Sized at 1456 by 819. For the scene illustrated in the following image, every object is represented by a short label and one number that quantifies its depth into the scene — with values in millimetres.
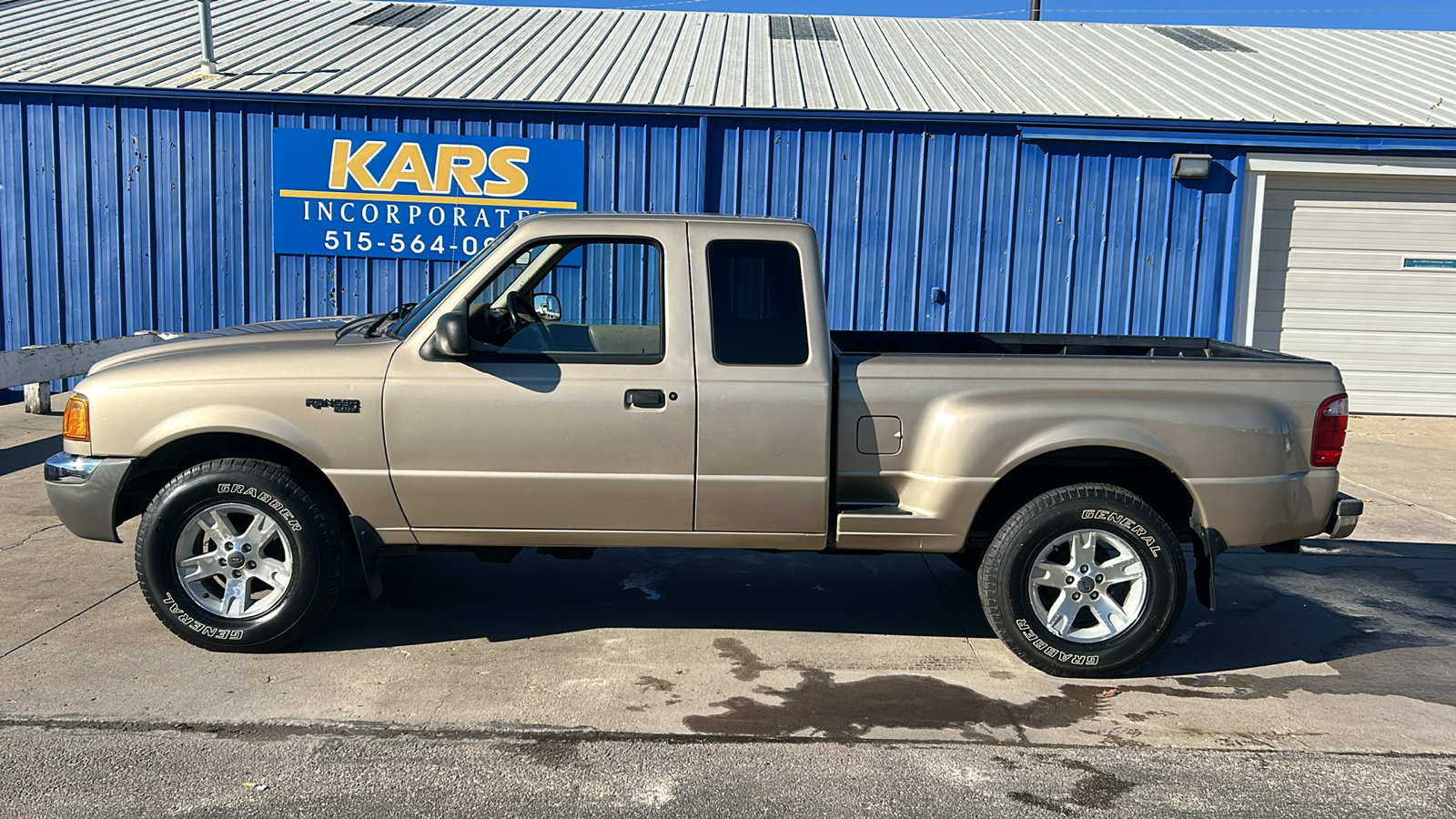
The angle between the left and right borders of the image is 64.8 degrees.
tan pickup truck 4742
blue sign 11469
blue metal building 11461
